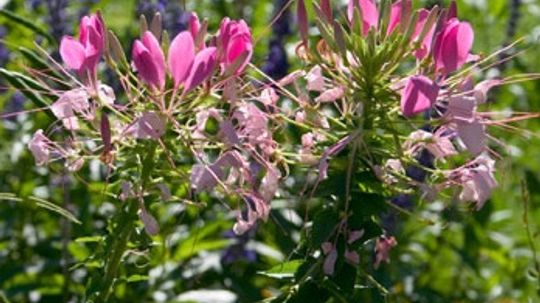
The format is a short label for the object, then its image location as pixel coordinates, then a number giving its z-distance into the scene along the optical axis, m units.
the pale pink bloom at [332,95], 1.21
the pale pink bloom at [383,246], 1.29
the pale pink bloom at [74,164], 1.22
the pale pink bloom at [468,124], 1.17
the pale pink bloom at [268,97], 1.22
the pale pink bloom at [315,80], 1.21
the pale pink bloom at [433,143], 1.22
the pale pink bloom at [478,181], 1.20
